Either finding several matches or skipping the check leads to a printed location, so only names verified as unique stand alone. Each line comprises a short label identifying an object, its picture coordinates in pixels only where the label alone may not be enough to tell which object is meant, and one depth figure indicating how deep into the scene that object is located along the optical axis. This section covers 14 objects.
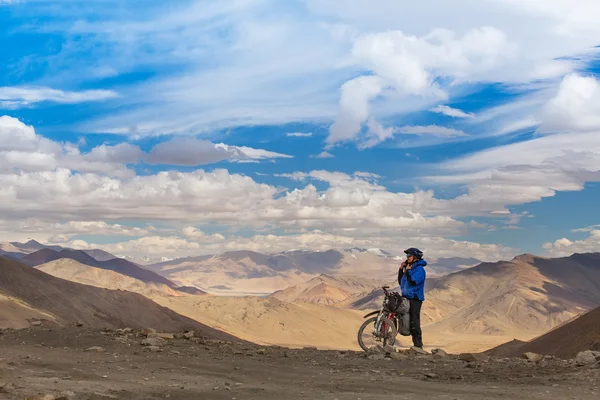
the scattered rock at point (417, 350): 15.25
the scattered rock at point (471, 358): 14.76
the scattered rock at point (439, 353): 14.90
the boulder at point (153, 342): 15.05
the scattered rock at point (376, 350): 14.81
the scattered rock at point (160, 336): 16.40
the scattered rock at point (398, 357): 14.10
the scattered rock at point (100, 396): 8.42
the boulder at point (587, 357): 13.75
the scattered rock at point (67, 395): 7.90
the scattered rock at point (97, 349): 14.28
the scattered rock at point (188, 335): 17.16
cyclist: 15.64
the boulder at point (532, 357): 15.09
